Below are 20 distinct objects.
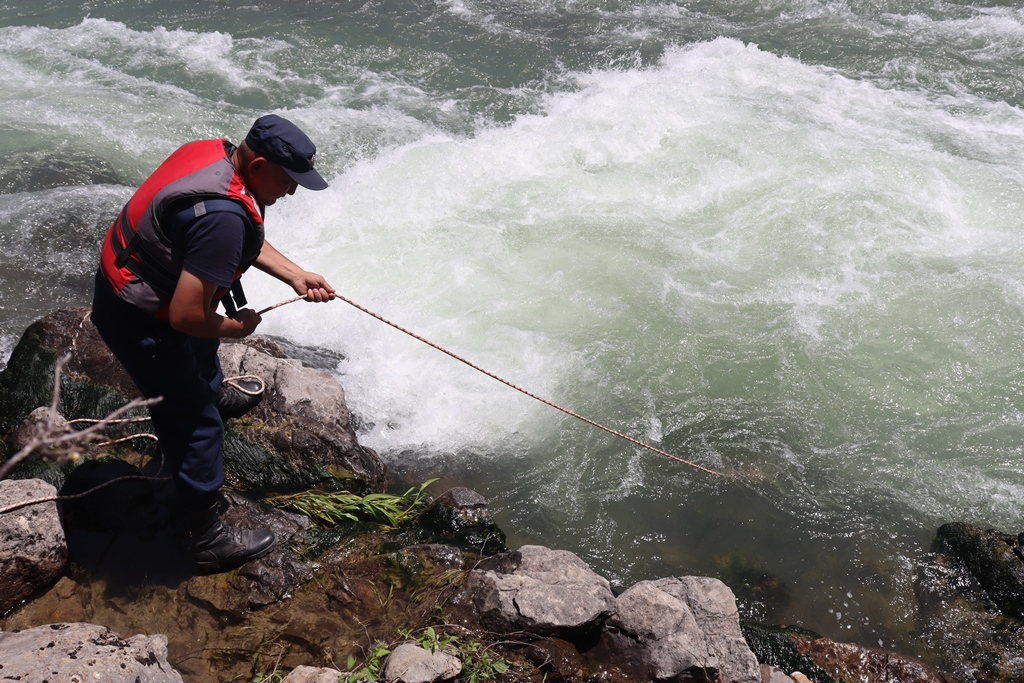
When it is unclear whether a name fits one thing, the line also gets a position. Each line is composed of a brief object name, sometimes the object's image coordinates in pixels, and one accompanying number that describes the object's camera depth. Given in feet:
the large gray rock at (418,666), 10.79
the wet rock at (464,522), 14.17
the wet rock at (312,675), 10.84
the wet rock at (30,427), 13.89
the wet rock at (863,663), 13.65
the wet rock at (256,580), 12.22
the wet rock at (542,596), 12.09
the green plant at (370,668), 10.86
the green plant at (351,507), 14.08
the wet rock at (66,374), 14.80
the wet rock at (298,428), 14.79
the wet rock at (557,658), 11.86
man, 9.26
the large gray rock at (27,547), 11.61
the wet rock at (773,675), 12.62
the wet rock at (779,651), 13.50
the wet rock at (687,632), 11.85
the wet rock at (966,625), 14.34
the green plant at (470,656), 11.37
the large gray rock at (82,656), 9.35
